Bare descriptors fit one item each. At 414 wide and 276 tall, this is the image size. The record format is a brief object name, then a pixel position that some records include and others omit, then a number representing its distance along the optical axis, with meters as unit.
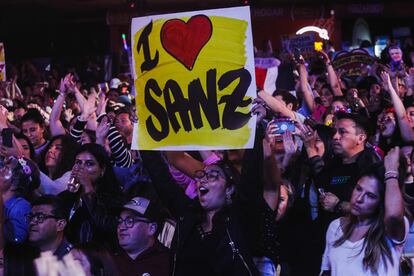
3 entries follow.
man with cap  5.09
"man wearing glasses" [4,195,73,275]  4.94
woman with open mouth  4.69
